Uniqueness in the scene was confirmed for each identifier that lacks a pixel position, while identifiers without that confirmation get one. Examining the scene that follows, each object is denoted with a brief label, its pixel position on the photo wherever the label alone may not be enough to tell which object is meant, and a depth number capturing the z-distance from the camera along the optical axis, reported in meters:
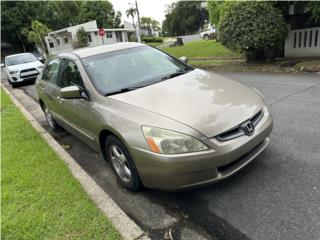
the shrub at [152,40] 50.87
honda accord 2.78
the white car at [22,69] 13.25
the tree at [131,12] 62.55
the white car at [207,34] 34.52
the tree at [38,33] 41.28
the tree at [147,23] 86.75
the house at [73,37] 45.21
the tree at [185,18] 82.81
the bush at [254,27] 9.77
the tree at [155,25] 92.80
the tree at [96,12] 62.81
